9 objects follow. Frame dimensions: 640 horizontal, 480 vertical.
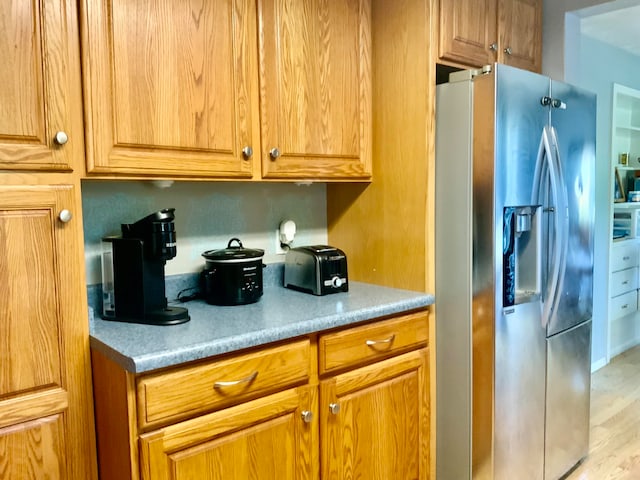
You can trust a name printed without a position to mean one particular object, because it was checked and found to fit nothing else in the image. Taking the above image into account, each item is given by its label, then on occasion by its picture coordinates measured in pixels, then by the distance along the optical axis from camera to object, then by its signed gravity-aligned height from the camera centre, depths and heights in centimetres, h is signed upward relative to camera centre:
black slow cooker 180 -26
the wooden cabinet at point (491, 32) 200 +68
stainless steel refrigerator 188 -25
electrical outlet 224 -18
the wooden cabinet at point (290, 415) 132 -62
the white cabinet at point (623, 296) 398 -77
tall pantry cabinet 130 -11
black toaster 197 -26
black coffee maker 155 -20
